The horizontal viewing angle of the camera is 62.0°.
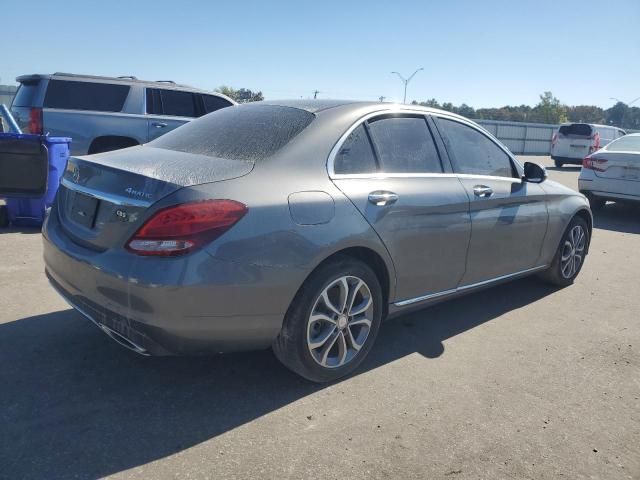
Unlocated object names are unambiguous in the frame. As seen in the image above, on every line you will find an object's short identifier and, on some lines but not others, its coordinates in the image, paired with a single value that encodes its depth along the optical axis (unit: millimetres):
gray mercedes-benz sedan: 2523
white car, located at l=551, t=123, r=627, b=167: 21984
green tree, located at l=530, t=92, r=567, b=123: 90875
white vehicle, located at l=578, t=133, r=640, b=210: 9273
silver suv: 7895
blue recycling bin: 6309
